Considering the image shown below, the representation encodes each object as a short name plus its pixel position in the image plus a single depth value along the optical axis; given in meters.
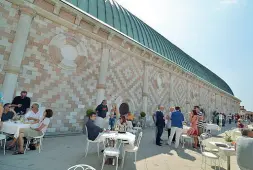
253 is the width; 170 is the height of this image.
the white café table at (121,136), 4.57
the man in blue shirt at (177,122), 7.59
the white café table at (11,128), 4.95
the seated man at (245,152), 3.31
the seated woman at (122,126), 5.42
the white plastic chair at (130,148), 4.57
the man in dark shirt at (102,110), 8.12
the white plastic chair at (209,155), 4.67
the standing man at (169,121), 8.79
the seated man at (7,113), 5.53
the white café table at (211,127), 11.50
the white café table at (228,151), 4.53
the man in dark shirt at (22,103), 6.63
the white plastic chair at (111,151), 4.03
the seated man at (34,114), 5.72
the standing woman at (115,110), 8.82
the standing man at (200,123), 8.19
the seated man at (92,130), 5.08
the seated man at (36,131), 4.99
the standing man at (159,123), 7.70
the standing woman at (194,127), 7.85
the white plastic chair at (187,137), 7.59
